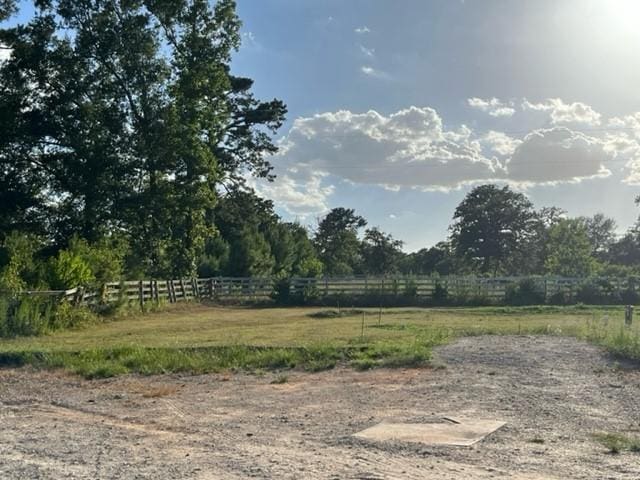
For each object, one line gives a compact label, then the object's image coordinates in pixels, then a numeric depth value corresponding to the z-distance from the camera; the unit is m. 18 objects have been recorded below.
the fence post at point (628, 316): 17.02
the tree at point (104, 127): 32.16
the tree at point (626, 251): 87.56
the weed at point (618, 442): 6.57
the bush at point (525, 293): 34.38
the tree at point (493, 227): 80.12
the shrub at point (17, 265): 19.75
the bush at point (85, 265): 22.77
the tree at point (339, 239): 77.35
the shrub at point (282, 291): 36.69
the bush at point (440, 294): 34.79
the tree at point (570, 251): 52.75
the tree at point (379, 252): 83.38
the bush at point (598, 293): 33.88
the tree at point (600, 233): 99.41
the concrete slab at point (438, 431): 6.91
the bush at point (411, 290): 35.44
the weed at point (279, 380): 11.08
